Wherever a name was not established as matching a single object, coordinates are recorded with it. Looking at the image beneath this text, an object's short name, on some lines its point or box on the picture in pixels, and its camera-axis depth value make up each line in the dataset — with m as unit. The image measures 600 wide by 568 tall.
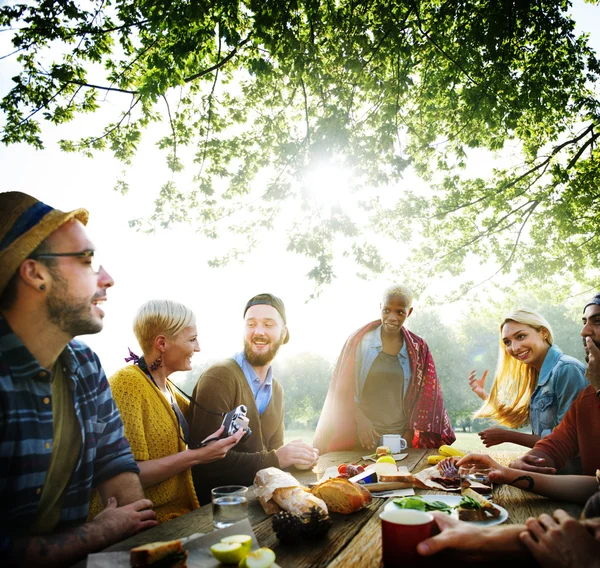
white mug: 3.42
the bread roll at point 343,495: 1.84
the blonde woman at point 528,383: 3.28
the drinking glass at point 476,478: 2.18
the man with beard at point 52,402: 1.60
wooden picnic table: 1.38
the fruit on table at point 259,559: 1.25
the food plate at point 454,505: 1.63
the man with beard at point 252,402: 2.67
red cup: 1.25
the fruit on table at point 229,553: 1.29
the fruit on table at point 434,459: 2.97
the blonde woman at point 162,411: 2.37
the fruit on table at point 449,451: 2.99
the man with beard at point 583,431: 2.44
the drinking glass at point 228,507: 1.71
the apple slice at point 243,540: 1.33
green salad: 1.58
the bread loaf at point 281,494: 1.68
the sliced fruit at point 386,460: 2.55
